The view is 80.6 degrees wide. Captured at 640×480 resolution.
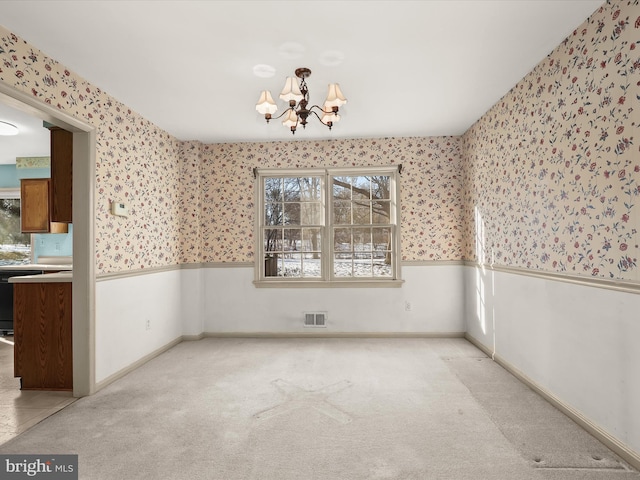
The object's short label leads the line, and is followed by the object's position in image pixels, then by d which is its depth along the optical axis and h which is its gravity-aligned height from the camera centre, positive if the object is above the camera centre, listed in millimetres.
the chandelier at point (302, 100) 2701 +1077
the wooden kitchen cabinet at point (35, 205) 5570 +663
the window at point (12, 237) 6316 +216
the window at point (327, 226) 5133 +269
